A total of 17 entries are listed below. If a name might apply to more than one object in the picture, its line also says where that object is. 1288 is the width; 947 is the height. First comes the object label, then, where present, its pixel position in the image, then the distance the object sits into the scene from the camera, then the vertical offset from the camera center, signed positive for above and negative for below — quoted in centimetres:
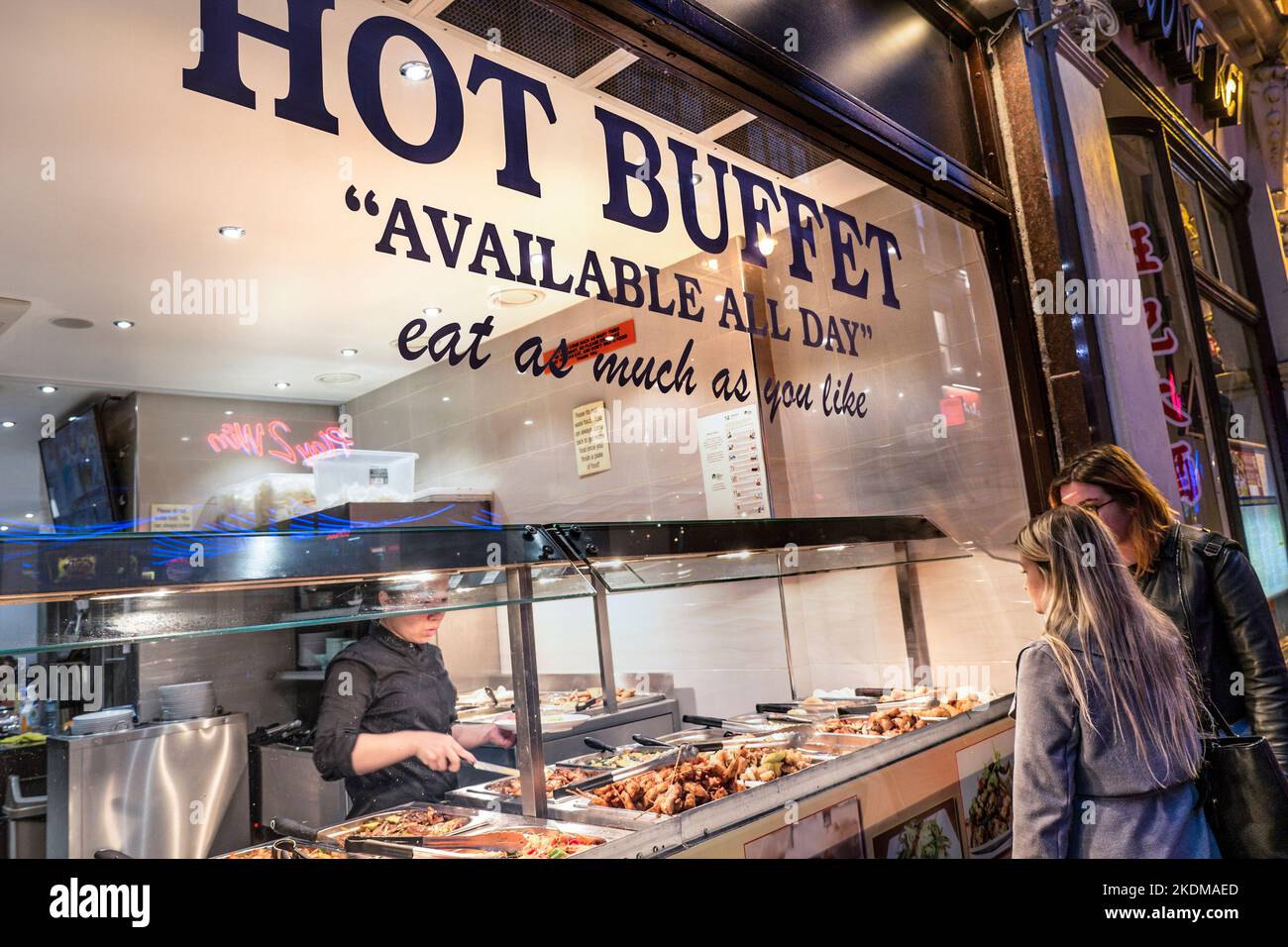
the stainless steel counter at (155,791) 243 -46
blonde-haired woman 178 -40
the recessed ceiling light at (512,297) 228 +82
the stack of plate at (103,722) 243 -22
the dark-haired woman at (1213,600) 227 -17
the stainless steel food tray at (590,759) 311 -59
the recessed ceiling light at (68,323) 245 +93
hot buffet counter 141 -52
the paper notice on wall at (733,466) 394 +55
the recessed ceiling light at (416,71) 201 +128
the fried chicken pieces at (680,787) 227 -54
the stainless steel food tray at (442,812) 225 -55
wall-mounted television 218 +45
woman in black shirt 248 -30
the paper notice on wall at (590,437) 361 +69
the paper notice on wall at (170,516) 244 +35
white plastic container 251 +43
